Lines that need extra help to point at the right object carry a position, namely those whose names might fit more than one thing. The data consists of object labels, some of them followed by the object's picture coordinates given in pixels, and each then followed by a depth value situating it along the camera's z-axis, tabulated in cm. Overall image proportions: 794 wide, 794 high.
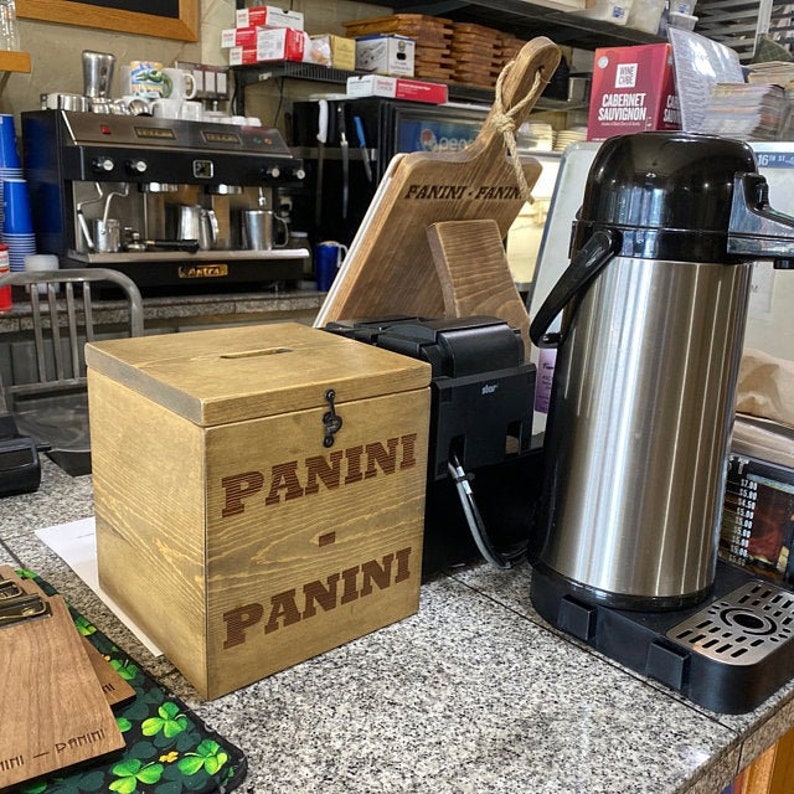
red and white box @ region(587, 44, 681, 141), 139
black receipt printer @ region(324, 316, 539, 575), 82
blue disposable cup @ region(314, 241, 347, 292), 307
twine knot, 107
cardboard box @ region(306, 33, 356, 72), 303
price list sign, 86
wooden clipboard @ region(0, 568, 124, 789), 56
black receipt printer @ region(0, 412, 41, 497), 106
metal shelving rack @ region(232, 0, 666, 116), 315
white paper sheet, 81
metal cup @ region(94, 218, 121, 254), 246
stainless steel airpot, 71
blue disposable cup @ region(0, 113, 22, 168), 254
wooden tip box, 65
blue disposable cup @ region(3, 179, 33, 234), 250
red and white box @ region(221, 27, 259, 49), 305
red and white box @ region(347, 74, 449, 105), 304
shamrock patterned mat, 56
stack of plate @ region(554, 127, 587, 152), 422
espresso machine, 240
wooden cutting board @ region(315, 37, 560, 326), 106
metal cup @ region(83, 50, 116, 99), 269
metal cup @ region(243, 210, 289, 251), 277
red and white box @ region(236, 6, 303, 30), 302
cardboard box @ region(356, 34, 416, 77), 321
